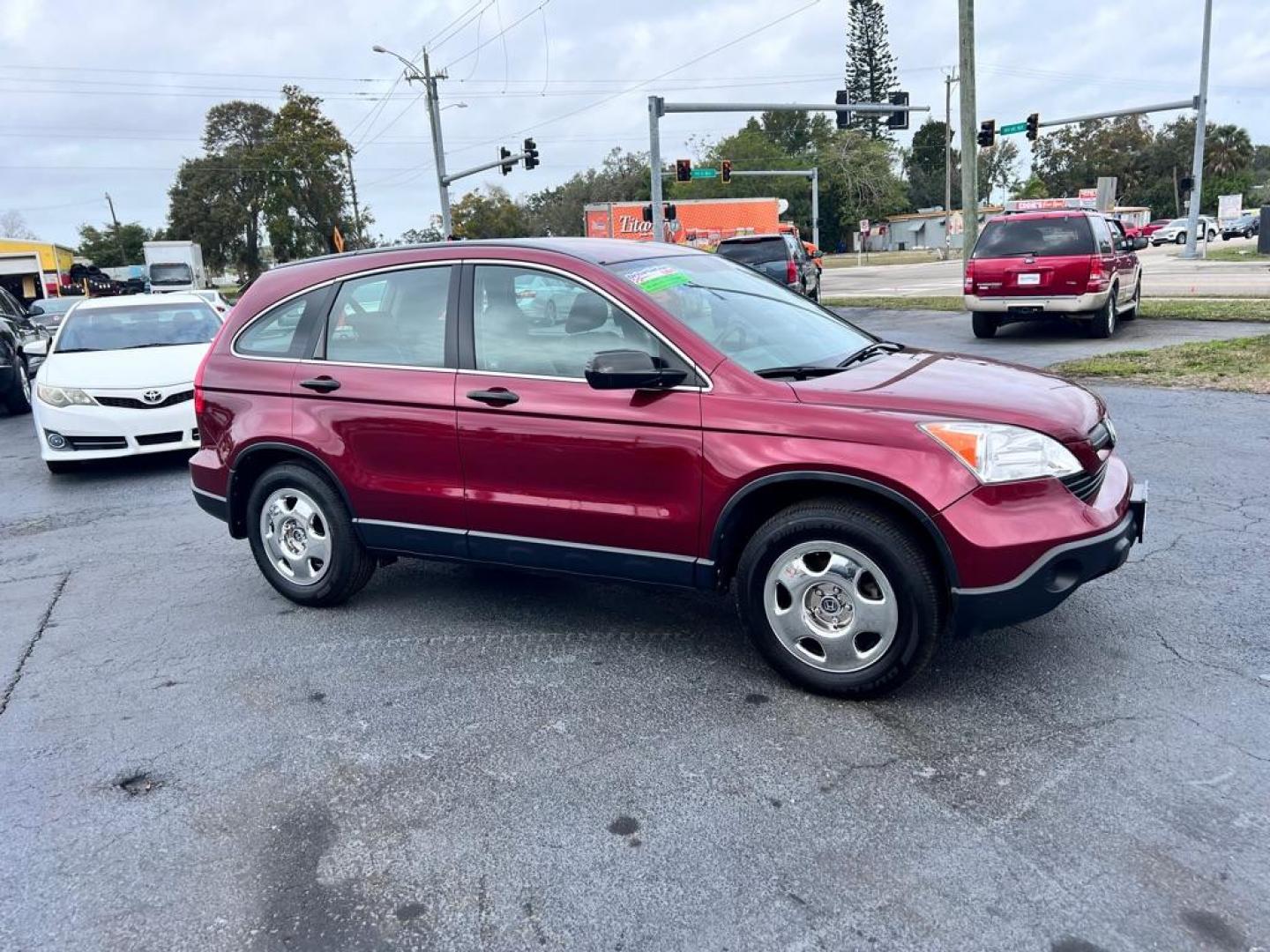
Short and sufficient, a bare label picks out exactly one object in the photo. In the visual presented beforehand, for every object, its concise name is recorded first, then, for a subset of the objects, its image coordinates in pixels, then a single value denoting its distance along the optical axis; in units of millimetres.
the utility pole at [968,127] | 19172
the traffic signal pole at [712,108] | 24828
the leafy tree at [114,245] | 107850
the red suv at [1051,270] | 13320
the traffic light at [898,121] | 28041
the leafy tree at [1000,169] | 102688
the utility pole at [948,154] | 67075
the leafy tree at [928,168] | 106375
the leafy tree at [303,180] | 65812
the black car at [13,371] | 13273
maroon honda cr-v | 3496
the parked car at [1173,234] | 52812
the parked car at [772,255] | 18719
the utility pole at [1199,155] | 32500
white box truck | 39750
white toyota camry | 8438
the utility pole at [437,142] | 36125
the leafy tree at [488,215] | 81000
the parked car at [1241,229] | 58094
